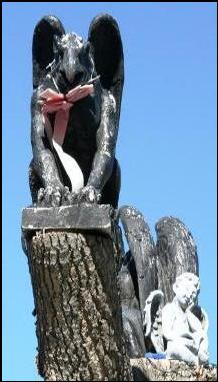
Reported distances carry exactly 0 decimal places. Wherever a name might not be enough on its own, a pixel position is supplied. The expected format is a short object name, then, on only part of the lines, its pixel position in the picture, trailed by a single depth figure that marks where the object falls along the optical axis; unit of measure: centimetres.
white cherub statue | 875
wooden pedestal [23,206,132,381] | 734
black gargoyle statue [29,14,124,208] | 828
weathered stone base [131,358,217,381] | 817
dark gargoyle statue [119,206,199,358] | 968
